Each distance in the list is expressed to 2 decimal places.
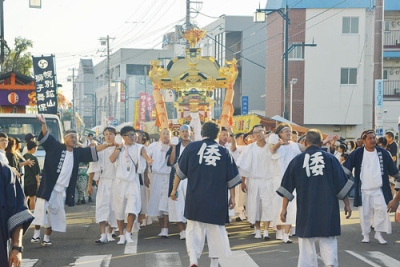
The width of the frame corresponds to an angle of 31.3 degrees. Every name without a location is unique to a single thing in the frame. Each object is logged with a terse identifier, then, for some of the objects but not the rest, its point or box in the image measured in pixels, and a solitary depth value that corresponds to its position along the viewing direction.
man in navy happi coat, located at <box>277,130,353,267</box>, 7.91
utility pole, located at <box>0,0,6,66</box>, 25.67
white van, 17.25
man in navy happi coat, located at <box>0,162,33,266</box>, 5.05
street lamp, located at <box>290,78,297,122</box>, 38.97
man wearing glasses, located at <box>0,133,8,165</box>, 11.60
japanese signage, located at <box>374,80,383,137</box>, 17.84
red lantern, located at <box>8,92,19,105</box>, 18.44
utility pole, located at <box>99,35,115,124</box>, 58.11
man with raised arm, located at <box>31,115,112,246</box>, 11.32
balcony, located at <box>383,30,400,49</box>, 38.16
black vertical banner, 20.39
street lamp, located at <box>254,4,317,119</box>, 27.89
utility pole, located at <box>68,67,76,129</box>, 80.41
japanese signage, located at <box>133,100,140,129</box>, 52.78
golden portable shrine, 23.67
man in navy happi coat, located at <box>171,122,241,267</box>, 8.77
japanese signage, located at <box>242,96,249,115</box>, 43.51
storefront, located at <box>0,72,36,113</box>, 18.42
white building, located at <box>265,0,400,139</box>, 39.09
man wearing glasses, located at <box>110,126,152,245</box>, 11.62
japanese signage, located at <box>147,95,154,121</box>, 53.05
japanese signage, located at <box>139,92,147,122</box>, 50.68
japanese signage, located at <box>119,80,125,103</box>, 70.44
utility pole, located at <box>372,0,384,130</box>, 17.75
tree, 28.47
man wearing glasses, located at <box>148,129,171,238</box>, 12.70
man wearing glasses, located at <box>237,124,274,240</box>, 12.34
